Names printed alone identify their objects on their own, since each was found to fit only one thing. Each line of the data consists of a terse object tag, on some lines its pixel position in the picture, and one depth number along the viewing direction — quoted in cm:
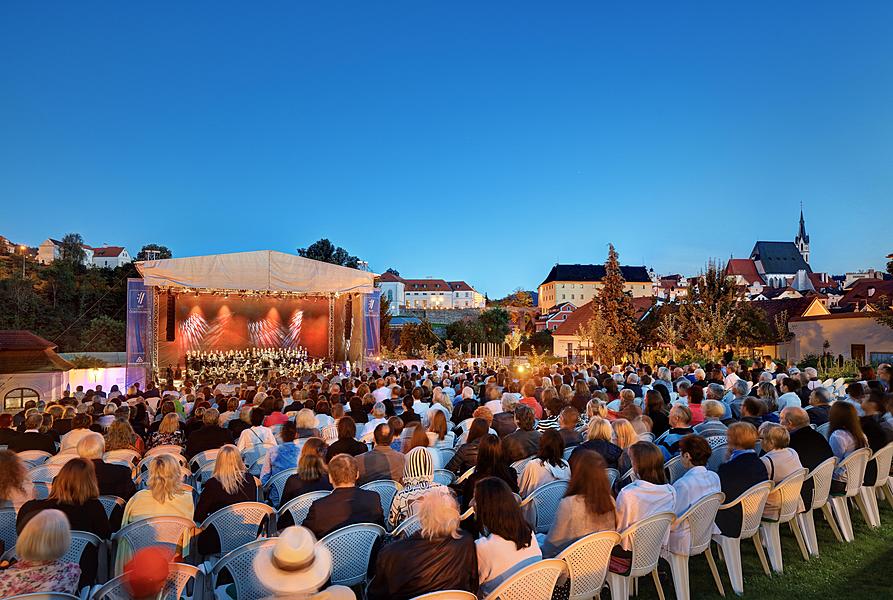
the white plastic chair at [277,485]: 457
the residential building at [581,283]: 9269
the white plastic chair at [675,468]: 463
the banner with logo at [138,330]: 1739
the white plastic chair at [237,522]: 350
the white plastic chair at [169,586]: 216
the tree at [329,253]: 5766
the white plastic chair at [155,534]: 317
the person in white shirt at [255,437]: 569
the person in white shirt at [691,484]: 350
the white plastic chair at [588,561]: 286
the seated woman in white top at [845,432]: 484
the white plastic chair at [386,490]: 412
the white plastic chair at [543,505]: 378
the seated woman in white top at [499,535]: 265
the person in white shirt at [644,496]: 325
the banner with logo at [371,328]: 2175
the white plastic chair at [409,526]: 327
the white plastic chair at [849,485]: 457
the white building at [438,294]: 10312
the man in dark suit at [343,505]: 325
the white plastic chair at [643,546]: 315
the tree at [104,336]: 3062
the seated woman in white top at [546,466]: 405
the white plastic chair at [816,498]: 433
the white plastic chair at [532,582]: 240
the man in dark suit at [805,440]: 455
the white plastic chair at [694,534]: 347
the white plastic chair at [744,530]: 373
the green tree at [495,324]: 4541
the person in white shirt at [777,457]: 414
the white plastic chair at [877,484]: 489
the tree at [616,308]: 2664
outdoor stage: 1789
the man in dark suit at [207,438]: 569
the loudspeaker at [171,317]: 1932
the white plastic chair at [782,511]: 398
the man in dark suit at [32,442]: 557
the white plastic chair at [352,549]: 301
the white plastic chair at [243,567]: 268
